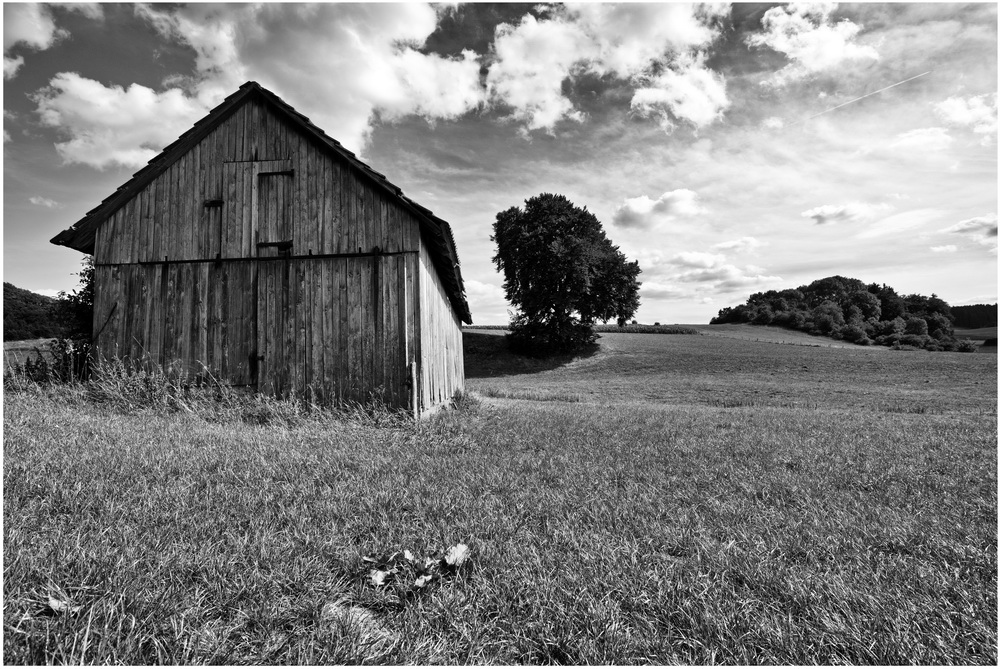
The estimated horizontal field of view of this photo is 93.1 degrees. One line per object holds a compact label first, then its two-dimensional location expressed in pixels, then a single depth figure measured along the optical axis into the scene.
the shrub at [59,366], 10.00
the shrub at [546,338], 40.16
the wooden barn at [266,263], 9.80
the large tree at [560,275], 38.22
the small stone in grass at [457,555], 2.79
